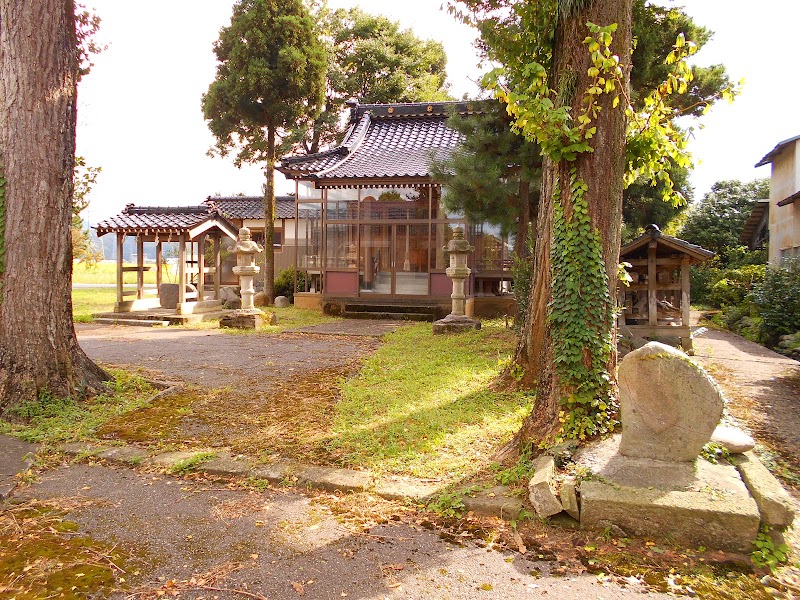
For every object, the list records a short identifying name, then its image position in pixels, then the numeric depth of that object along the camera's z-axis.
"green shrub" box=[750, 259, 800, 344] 11.09
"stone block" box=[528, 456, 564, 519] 3.28
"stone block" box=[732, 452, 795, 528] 3.01
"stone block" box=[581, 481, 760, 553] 2.95
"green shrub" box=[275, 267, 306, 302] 18.58
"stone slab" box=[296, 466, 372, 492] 3.80
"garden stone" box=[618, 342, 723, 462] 3.42
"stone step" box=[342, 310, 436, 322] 14.30
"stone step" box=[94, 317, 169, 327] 13.58
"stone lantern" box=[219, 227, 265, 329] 12.57
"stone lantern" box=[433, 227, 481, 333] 11.72
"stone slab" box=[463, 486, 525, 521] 3.40
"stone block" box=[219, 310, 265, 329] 12.52
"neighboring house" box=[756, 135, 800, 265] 14.98
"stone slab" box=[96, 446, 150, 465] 4.30
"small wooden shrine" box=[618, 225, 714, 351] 9.18
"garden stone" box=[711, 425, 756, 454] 3.75
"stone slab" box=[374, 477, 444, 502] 3.66
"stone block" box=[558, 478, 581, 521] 3.23
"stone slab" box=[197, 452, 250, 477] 4.06
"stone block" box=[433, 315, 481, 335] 11.22
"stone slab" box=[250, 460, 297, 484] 3.96
